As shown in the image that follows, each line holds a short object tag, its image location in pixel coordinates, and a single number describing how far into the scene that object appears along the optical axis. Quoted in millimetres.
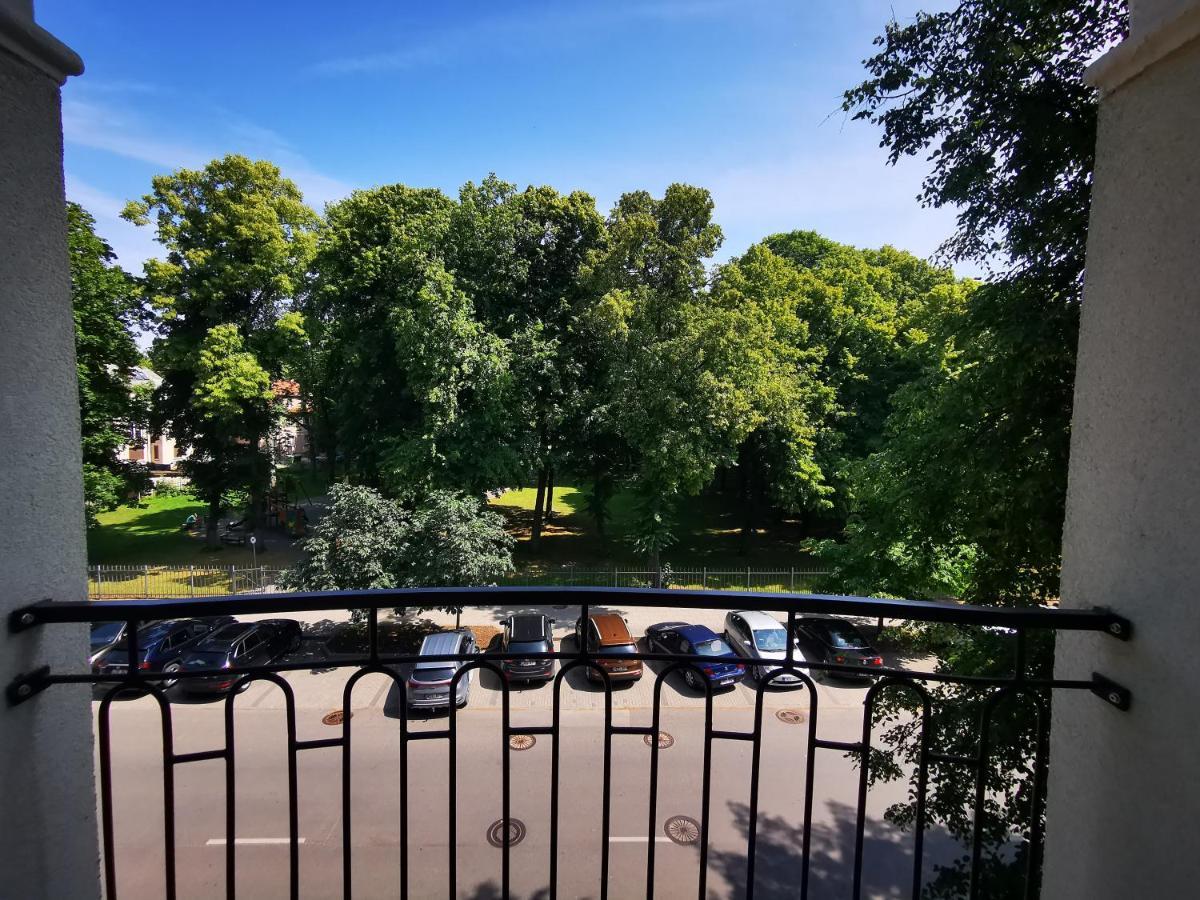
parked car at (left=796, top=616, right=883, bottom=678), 9200
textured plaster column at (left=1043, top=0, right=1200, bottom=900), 1454
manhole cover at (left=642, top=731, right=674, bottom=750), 7867
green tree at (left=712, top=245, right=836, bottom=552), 15250
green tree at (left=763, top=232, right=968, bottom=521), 18109
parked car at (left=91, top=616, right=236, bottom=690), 8727
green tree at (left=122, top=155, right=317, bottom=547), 17422
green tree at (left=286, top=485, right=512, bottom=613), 11578
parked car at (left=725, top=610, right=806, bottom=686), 10523
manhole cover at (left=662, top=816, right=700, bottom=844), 6414
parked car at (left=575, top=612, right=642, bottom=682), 9691
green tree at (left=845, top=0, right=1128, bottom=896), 3984
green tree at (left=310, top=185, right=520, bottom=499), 15445
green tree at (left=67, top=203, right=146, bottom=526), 16016
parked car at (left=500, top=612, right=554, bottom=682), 9906
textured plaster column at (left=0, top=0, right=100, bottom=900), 1493
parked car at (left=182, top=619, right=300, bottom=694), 8773
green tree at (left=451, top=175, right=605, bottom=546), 16953
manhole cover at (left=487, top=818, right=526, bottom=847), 6297
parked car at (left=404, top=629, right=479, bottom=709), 8184
